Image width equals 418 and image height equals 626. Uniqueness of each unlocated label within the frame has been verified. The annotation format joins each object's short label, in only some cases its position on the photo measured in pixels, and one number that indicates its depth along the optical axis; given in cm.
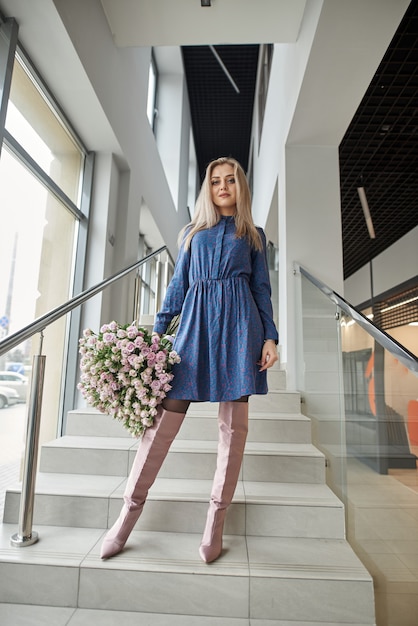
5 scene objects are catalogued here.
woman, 153
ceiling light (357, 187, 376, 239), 500
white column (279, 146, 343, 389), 338
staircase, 143
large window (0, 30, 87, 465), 240
